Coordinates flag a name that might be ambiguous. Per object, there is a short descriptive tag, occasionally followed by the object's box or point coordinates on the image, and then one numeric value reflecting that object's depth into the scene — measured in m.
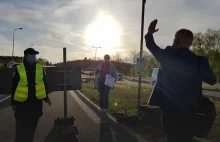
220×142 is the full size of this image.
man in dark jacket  1.68
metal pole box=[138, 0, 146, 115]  4.95
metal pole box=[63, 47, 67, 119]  3.72
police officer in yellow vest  2.44
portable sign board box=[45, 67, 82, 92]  3.90
